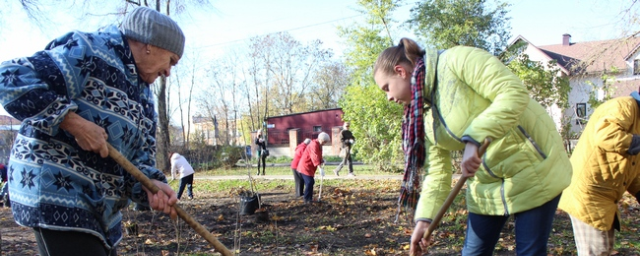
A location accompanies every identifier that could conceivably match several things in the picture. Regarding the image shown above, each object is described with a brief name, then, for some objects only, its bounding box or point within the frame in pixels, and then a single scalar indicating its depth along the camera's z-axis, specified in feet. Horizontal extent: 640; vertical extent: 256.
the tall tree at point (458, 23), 59.26
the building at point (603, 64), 32.19
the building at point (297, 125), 113.91
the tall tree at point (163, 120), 67.92
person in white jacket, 34.71
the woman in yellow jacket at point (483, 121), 6.57
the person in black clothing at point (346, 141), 52.54
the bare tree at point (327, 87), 142.81
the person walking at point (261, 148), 55.67
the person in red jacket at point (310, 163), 30.45
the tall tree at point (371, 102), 51.60
